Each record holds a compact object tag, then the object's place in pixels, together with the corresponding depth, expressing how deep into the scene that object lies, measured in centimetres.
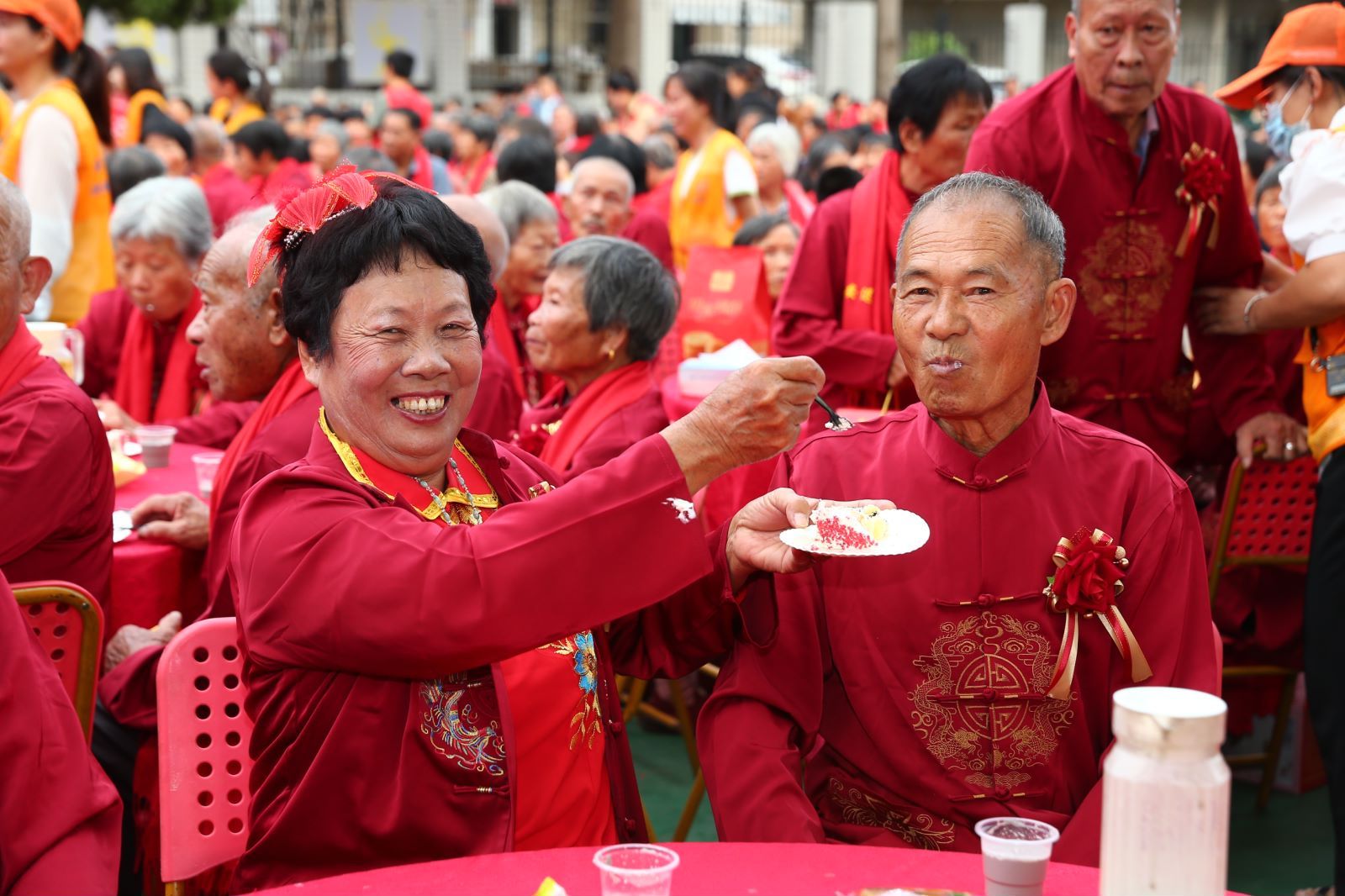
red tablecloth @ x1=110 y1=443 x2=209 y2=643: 354
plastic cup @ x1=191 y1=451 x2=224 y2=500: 392
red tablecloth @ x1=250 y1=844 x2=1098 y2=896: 174
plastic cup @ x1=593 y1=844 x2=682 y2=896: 152
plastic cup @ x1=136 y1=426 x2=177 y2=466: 439
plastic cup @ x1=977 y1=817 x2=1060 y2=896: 157
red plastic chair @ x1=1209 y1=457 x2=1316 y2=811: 401
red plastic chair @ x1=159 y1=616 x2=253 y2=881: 246
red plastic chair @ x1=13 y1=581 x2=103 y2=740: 273
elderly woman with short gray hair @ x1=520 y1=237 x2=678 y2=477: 422
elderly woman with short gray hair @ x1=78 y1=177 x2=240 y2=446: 476
